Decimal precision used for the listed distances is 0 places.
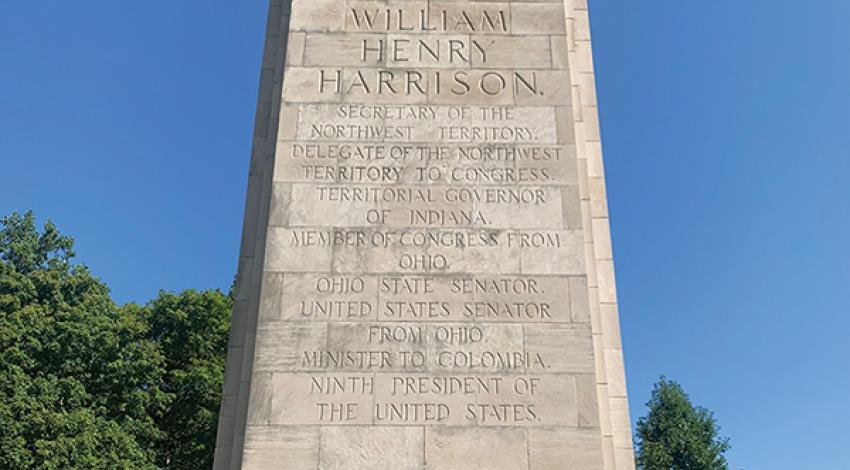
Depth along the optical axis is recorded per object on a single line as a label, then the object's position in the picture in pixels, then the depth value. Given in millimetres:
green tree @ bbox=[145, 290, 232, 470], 35156
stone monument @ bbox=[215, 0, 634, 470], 11328
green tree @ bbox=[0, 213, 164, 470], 26984
